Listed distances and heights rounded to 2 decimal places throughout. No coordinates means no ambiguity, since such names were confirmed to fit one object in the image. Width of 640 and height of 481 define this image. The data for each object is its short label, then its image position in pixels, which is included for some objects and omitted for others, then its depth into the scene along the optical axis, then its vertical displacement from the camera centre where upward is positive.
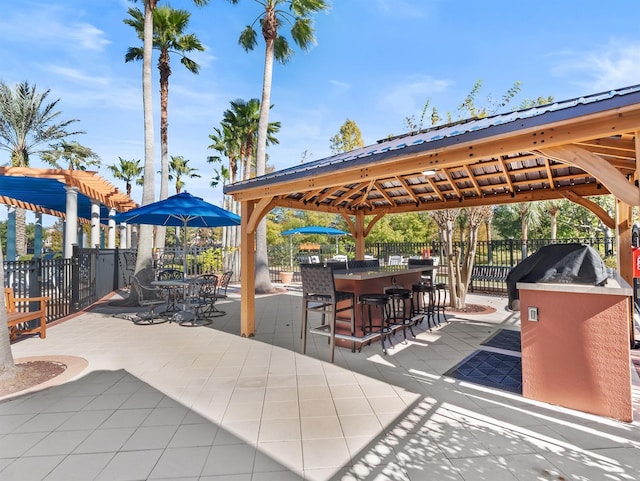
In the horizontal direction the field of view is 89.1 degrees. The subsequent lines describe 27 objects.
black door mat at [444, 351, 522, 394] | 3.60 -1.58
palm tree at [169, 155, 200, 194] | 31.16 +7.25
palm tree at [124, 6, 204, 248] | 10.67 +7.10
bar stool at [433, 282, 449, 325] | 6.49 -1.59
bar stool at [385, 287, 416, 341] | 5.19 -1.19
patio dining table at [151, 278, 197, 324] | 6.61 -1.33
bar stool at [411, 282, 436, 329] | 6.07 -1.27
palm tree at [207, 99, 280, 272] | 16.30 +5.98
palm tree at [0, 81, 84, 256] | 15.81 +6.13
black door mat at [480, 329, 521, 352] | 4.94 -1.59
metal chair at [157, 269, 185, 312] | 7.60 -1.14
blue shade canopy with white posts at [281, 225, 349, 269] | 13.38 +0.53
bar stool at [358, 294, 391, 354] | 4.71 -1.07
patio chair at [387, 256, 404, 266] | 11.21 -0.59
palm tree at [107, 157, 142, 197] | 29.61 +6.90
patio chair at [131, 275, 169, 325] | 6.53 -1.53
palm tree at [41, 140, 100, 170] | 18.62 +6.20
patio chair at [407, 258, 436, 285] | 7.12 -0.46
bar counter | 4.89 -0.63
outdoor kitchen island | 2.79 -0.96
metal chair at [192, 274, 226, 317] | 7.05 -1.13
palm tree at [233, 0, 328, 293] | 11.38 +7.38
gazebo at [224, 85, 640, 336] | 2.54 +0.94
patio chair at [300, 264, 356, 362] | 4.45 -0.72
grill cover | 3.11 -0.25
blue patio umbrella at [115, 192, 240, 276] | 6.20 +0.63
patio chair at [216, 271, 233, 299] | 8.34 -1.00
